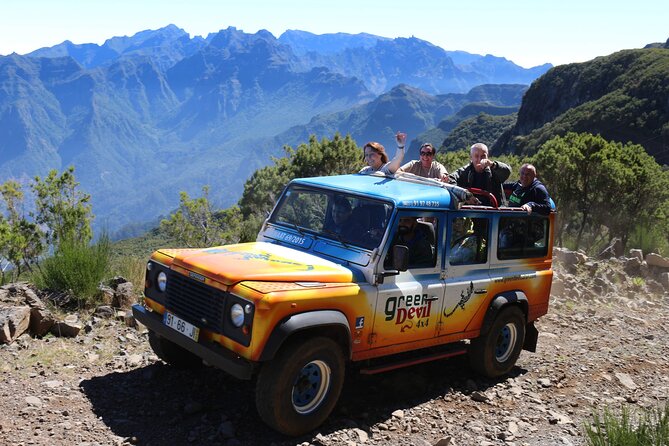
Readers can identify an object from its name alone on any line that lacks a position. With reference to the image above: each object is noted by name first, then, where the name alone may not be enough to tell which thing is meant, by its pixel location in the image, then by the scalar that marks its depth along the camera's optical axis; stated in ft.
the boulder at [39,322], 21.62
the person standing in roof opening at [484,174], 23.71
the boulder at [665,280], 40.52
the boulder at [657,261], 43.10
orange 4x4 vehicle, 15.39
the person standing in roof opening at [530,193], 22.89
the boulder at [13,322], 20.33
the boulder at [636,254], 44.84
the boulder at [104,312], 24.04
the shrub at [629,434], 13.55
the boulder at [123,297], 25.25
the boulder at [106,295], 25.26
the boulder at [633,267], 43.37
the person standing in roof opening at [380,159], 23.15
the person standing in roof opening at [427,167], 24.61
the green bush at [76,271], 24.77
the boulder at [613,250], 51.25
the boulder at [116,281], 26.73
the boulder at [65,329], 21.98
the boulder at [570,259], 42.06
